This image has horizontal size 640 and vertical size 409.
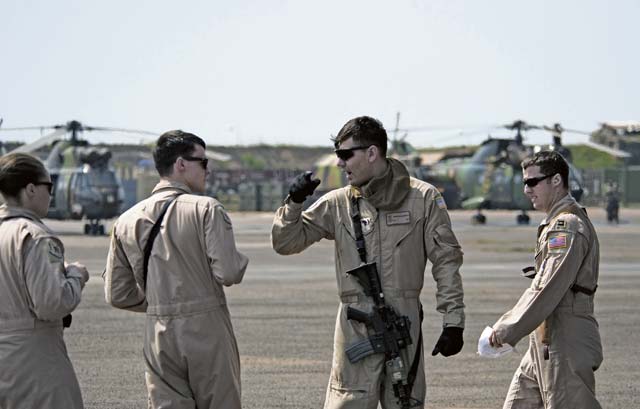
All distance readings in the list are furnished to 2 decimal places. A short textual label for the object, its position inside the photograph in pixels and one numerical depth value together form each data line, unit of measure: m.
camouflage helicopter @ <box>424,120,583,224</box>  82.48
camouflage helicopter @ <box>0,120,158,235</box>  68.13
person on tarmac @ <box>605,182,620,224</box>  90.69
